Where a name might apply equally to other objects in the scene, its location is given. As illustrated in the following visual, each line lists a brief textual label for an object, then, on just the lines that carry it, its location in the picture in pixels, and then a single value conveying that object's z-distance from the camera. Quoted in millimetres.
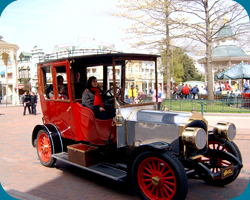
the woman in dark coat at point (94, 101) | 4927
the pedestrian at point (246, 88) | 16969
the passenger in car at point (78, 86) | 5309
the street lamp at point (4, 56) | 21238
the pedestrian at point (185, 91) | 18969
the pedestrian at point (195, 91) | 19555
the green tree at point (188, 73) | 52625
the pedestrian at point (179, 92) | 19803
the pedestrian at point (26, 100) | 16875
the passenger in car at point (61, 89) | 5434
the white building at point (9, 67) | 21547
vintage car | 3553
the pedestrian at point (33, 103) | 16847
